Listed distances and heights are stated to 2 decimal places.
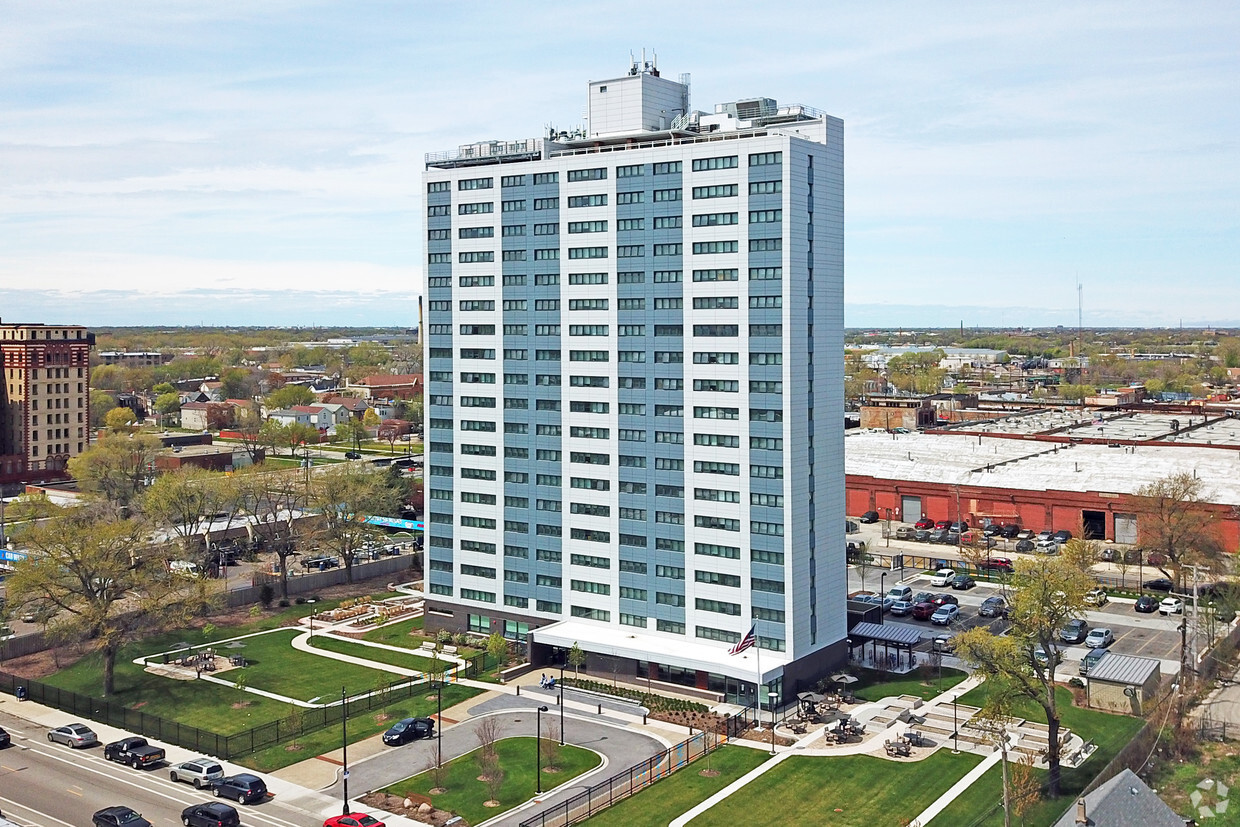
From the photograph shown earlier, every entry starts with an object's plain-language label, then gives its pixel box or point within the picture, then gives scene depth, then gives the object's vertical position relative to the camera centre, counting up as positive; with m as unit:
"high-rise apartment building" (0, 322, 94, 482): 172.88 -5.90
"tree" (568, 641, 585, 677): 84.56 -22.65
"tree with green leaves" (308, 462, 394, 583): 116.25 -15.95
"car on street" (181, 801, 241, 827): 59.31 -24.38
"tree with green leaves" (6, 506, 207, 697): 82.88 -17.39
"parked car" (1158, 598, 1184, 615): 103.38 -23.56
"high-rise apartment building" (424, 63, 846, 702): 81.81 -2.47
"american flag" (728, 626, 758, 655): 78.05 -20.09
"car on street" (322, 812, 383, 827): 59.31 -24.65
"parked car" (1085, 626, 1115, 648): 92.88 -23.86
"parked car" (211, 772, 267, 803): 63.66 -24.67
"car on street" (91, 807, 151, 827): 59.09 -24.38
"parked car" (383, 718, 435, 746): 73.12 -24.69
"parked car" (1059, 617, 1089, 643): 95.38 -23.93
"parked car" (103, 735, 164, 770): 69.62 -24.68
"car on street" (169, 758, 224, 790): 66.38 -24.69
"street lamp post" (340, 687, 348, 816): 61.34 -24.69
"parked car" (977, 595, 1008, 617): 103.38 -23.64
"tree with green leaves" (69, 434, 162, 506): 141.75 -14.43
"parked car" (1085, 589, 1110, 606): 105.88 -23.48
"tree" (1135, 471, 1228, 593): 107.19 -17.22
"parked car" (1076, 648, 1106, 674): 85.46 -23.84
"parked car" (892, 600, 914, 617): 104.81 -23.81
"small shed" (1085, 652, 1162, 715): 77.06 -23.25
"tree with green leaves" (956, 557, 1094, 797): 64.56 -16.86
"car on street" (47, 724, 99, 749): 73.06 -24.70
